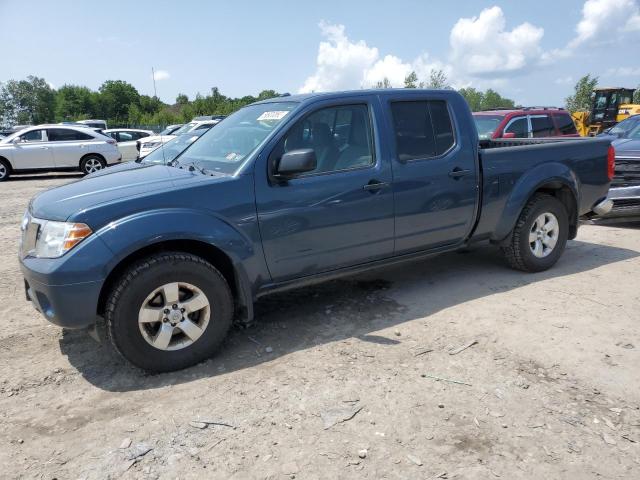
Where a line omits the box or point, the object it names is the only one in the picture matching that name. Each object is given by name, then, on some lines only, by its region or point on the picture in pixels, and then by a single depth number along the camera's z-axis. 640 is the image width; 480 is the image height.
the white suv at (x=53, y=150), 15.28
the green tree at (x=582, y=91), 51.04
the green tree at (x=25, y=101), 108.00
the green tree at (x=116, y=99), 98.62
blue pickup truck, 3.14
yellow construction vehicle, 22.74
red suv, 9.62
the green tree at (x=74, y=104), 93.81
